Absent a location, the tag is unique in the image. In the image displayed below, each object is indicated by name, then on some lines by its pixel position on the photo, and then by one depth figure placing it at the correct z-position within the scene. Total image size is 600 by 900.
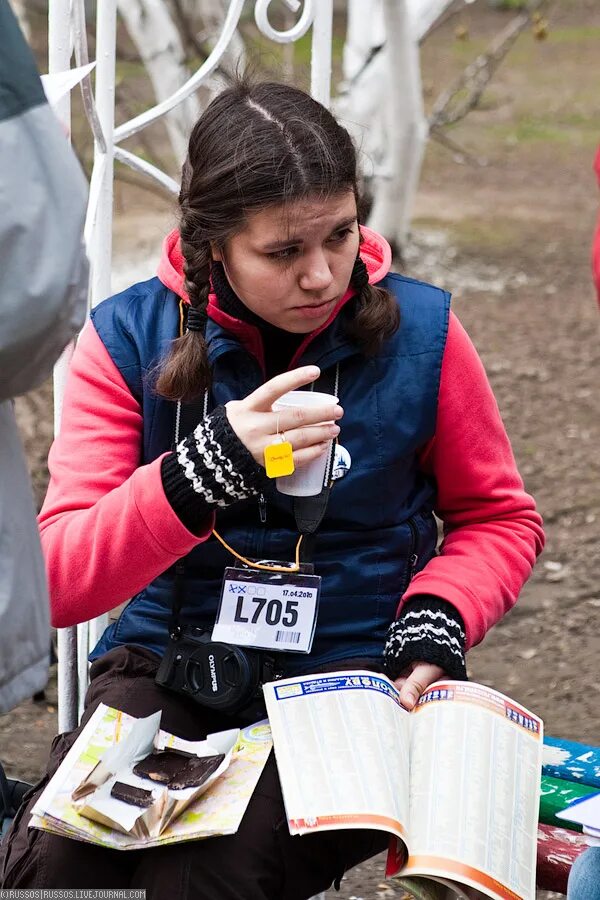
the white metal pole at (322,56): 5.54
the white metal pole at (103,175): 5.02
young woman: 4.17
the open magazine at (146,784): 3.68
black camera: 4.34
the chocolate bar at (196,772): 3.84
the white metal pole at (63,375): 4.71
